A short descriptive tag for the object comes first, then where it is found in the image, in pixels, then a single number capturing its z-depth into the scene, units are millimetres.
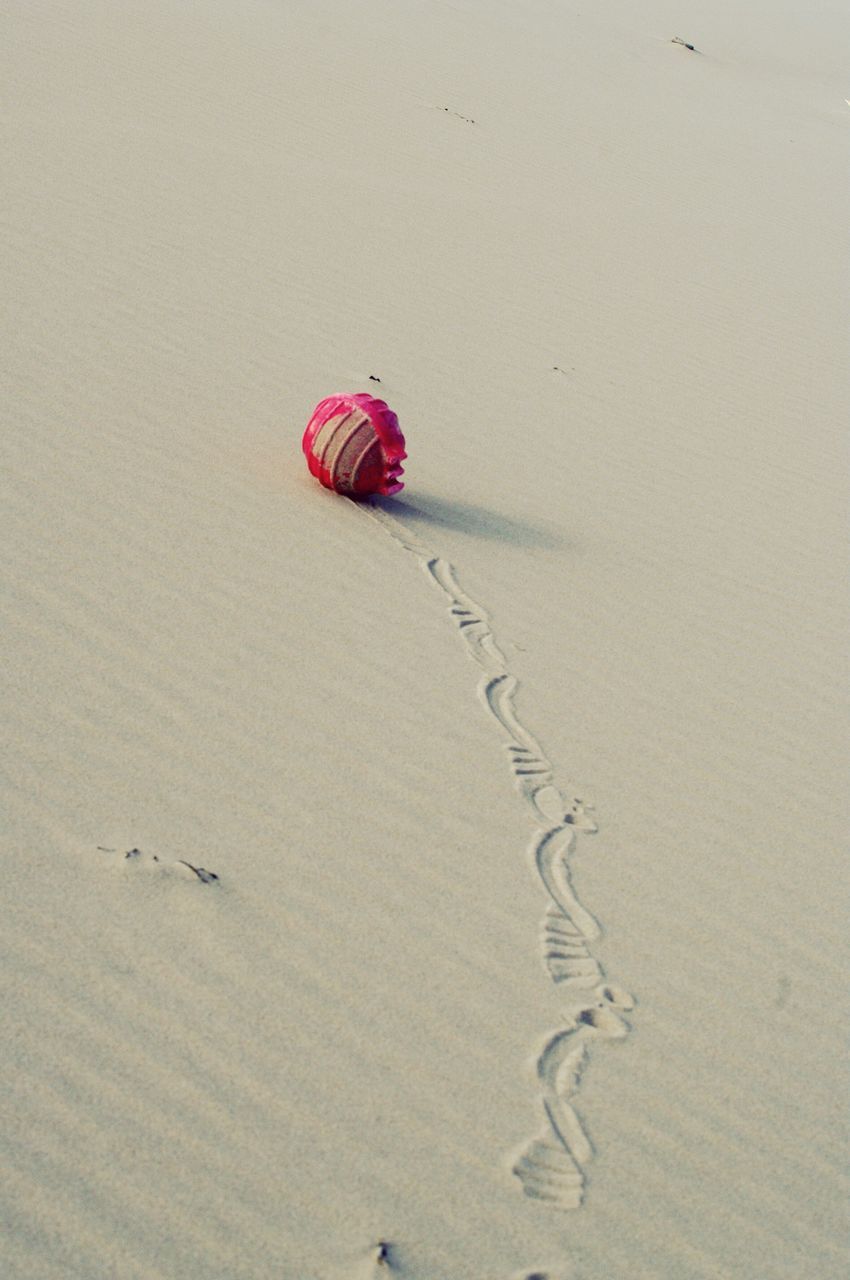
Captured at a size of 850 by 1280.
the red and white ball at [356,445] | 5078
